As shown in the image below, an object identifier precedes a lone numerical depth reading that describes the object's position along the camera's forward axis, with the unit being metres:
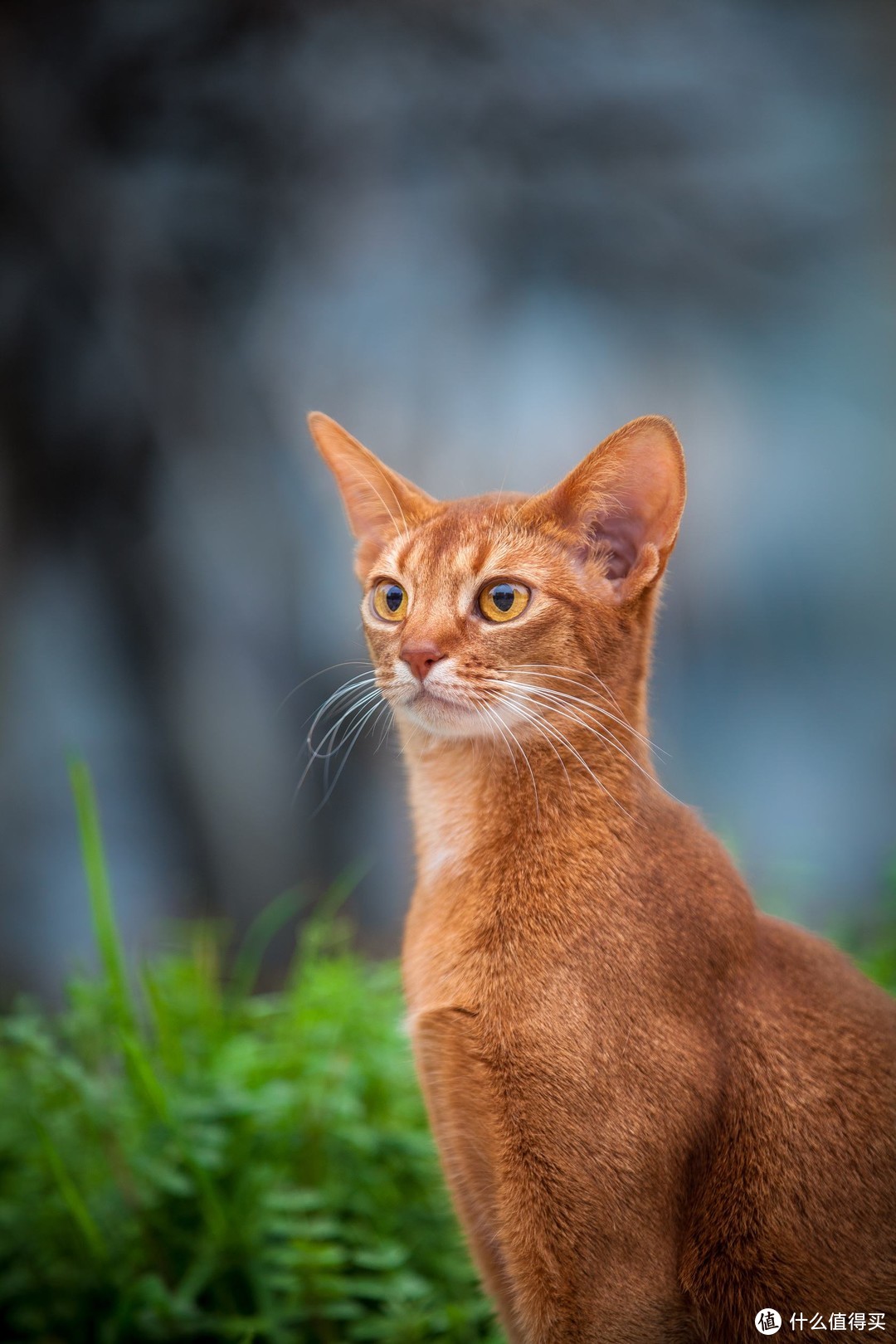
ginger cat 1.97
